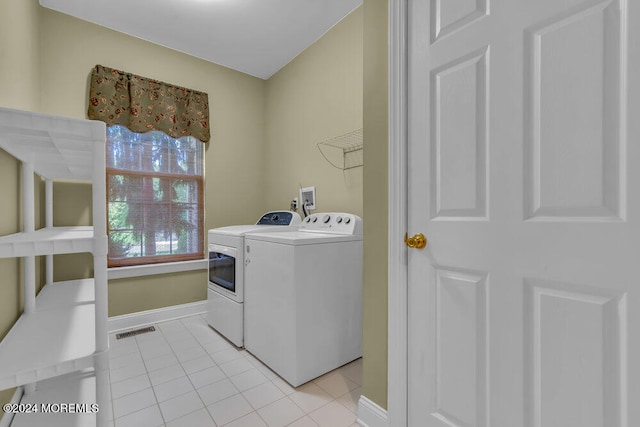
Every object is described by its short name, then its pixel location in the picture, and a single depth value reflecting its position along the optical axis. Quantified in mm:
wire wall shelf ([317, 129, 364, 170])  2418
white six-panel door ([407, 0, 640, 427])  741
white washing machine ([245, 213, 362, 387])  1789
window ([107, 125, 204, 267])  2674
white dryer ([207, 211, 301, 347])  2252
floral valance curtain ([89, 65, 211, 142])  2537
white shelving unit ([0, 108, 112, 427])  823
